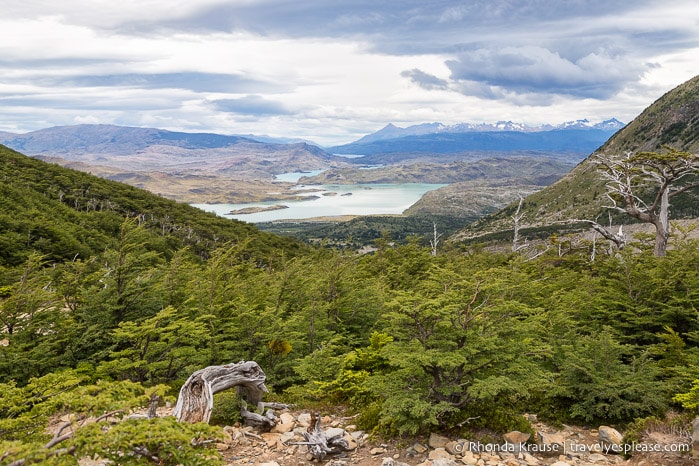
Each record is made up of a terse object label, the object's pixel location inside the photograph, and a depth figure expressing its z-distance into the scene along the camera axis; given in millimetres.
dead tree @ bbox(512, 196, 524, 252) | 30727
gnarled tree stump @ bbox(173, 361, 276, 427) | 6590
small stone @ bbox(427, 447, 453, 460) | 6199
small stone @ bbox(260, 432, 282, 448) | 6949
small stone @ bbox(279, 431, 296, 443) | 7038
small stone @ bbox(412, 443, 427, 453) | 6528
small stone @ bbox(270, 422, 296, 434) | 7507
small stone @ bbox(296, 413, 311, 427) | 7758
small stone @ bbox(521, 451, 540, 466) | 6137
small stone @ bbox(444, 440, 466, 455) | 6348
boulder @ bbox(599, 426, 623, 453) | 6533
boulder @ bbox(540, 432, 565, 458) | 6480
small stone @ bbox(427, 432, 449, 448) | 6551
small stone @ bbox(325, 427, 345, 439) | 6672
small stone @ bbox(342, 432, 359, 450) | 6752
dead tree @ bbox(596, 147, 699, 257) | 17469
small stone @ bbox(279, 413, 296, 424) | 7830
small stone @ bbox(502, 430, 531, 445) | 6601
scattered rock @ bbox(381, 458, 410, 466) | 5912
